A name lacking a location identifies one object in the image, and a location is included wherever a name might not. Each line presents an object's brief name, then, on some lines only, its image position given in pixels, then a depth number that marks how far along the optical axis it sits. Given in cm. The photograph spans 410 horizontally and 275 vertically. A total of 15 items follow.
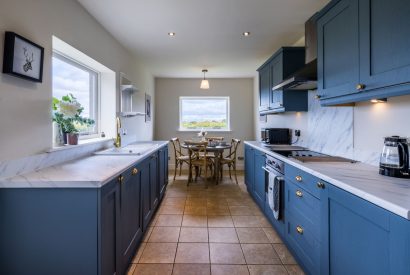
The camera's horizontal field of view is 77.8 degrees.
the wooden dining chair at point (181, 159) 504
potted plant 219
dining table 470
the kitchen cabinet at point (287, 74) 325
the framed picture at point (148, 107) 533
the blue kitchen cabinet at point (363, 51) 131
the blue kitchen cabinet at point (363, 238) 99
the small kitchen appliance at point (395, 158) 145
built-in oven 242
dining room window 654
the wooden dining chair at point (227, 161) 503
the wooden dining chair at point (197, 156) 462
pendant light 517
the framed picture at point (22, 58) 150
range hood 238
